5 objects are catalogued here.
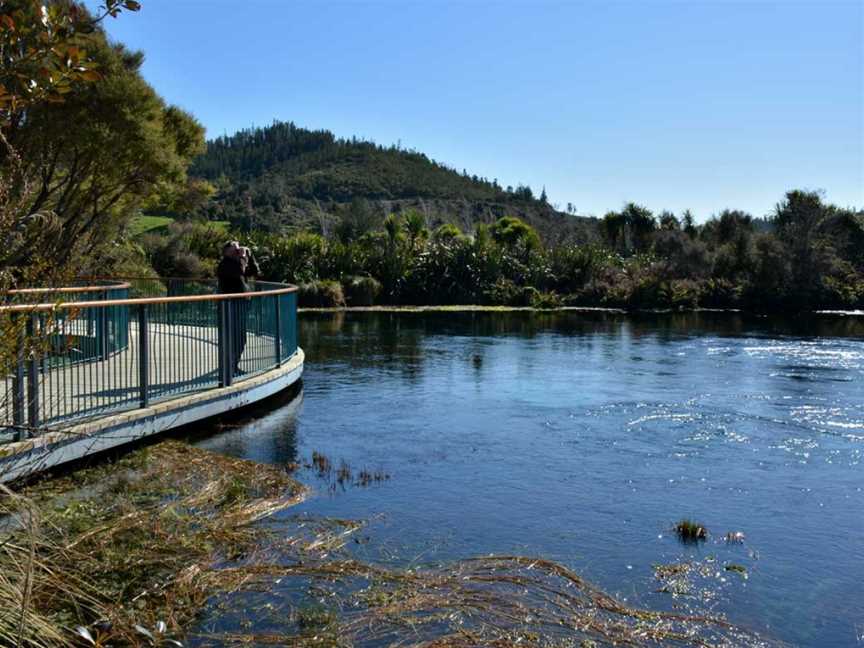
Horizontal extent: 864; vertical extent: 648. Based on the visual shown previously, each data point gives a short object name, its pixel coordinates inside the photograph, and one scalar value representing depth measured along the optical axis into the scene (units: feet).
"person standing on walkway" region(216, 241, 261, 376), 44.19
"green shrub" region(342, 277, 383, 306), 128.06
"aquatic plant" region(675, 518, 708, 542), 24.38
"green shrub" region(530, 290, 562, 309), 129.59
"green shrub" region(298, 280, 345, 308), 122.72
